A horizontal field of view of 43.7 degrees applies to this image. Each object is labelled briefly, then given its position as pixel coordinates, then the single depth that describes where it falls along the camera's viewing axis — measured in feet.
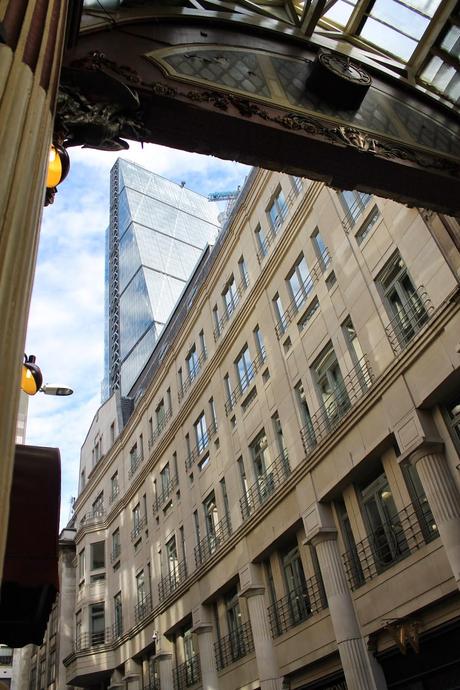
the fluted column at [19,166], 7.25
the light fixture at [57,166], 18.53
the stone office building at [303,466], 44.65
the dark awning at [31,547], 14.88
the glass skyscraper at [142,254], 389.39
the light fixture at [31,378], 26.78
